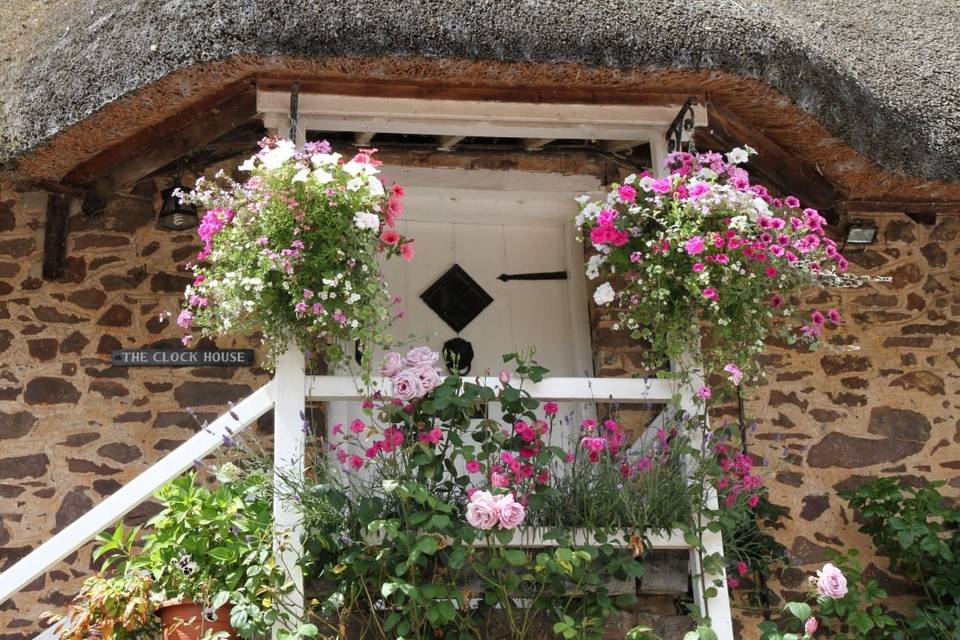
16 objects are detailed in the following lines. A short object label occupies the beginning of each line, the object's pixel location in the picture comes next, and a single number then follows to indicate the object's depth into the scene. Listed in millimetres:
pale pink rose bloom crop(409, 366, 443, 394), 4348
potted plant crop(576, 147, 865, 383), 4465
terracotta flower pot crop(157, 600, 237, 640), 4199
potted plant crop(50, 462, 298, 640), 4176
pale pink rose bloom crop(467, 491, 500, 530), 4090
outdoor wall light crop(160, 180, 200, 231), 5414
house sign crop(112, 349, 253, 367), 5520
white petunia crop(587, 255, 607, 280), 4617
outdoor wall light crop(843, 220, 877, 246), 5969
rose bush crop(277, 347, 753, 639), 4141
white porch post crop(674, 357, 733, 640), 4410
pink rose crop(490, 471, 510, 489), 4199
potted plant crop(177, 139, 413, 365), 4242
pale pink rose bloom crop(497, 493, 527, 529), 4094
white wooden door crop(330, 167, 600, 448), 5902
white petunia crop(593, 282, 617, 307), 4496
